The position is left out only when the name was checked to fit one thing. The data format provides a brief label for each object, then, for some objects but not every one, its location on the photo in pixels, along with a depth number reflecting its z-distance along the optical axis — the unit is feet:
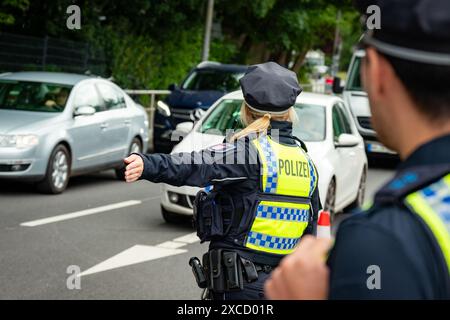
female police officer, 11.75
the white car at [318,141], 32.16
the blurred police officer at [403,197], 4.74
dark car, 55.11
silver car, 37.76
